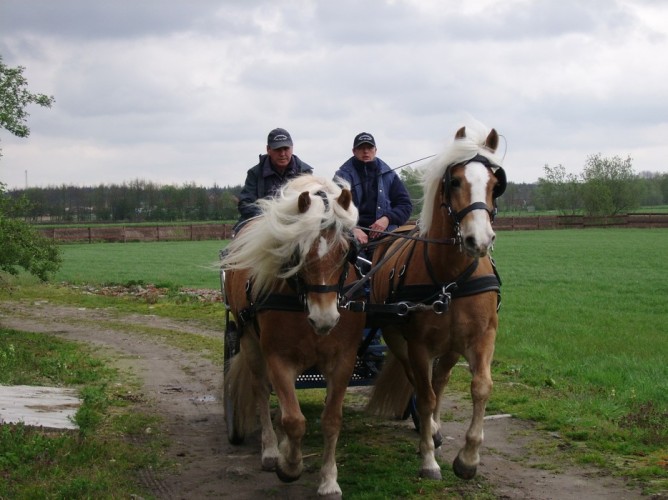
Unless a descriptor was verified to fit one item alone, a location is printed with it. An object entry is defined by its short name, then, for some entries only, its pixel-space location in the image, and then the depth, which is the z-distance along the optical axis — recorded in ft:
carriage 15.78
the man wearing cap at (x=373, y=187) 22.95
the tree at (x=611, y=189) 256.11
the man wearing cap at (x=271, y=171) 21.74
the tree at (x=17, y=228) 36.58
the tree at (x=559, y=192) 271.41
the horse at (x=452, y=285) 16.34
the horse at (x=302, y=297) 15.62
